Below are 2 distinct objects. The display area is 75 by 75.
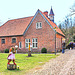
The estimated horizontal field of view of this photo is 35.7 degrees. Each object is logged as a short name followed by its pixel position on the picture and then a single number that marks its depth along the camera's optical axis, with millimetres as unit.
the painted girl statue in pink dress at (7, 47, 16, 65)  7416
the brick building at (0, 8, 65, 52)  22334
